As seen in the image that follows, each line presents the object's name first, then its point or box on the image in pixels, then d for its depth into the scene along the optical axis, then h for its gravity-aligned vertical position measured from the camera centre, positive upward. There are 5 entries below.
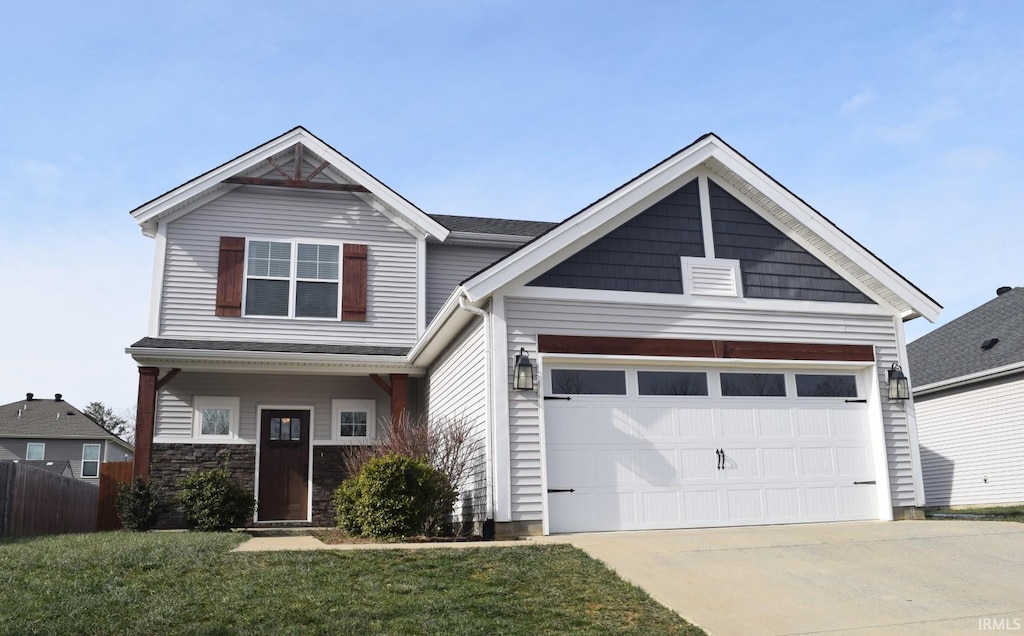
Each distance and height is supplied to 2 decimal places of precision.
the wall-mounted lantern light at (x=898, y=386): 11.73 +1.11
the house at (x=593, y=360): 10.59 +1.68
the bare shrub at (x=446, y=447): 11.30 +0.40
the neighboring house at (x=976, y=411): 17.41 +1.17
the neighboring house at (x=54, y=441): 35.00 +1.83
